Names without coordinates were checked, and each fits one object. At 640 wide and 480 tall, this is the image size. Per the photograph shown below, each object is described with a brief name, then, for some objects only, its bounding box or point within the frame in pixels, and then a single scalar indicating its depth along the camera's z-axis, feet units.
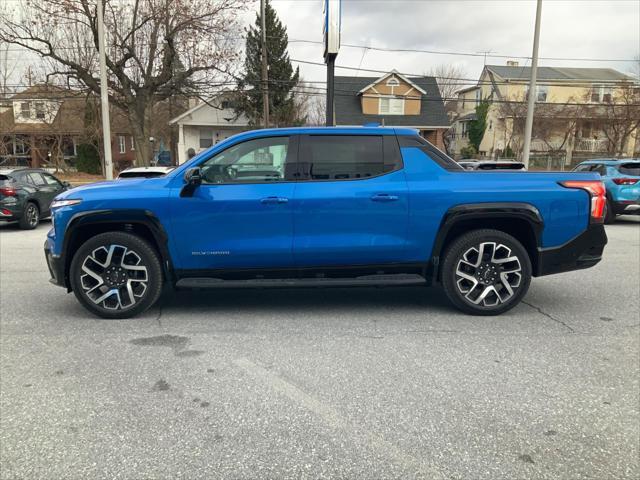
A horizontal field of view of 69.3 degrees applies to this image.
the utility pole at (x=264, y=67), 78.12
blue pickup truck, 14.64
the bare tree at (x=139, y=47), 72.08
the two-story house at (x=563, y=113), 111.65
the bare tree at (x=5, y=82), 89.43
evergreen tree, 111.33
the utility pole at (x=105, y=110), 51.96
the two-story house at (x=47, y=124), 87.71
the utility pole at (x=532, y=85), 55.42
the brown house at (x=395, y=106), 118.32
